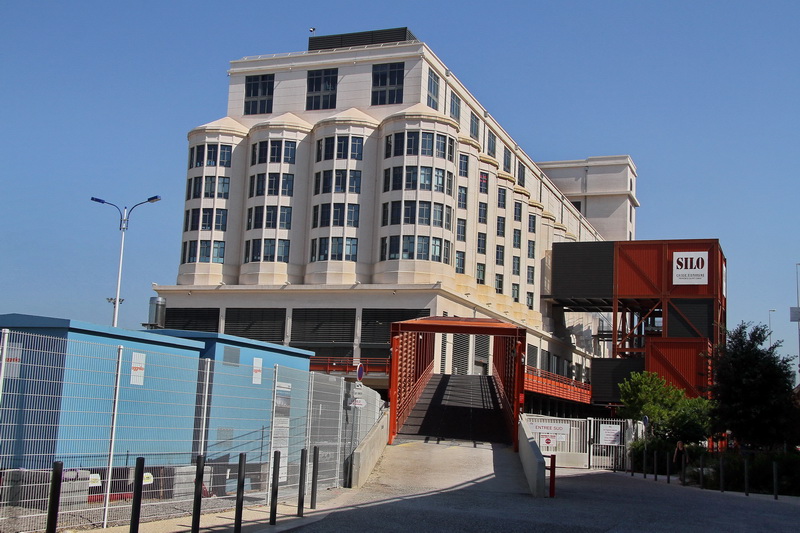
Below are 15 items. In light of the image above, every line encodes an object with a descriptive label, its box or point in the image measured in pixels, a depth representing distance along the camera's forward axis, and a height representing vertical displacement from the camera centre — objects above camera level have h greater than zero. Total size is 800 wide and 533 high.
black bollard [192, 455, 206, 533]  10.11 -1.21
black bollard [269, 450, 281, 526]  12.29 -1.40
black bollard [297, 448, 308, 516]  13.54 -1.40
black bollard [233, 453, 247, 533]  10.96 -1.33
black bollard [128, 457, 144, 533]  9.38 -1.08
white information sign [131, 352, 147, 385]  12.33 +0.28
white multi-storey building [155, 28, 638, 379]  58.88 +14.03
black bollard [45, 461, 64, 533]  8.13 -1.06
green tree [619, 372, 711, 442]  33.28 +0.25
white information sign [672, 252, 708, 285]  60.75 +10.42
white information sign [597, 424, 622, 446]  32.28 -0.90
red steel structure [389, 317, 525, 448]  30.84 +1.73
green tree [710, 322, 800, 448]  30.16 +0.70
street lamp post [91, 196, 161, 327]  47.59 +9.54
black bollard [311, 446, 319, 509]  14.40 -1.25
